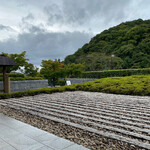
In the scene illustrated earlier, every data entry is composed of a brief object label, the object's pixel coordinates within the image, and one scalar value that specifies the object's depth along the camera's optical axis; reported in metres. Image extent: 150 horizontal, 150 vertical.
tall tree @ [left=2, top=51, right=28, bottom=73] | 20.31
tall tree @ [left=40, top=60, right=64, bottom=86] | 16.81
